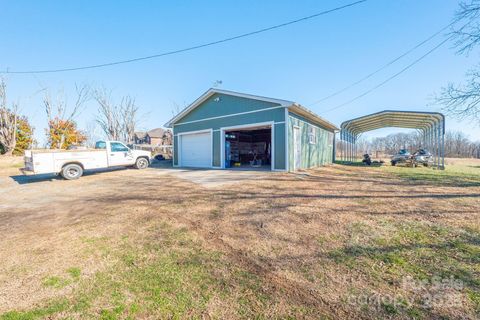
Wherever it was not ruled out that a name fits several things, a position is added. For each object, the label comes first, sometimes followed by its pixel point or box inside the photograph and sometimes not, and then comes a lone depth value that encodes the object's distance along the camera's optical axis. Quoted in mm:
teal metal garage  10640
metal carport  13953
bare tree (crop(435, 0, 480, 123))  8469
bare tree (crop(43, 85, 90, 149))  27052
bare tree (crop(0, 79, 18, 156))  21828
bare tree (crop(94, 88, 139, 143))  33312
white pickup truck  9414
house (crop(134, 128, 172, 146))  45222
